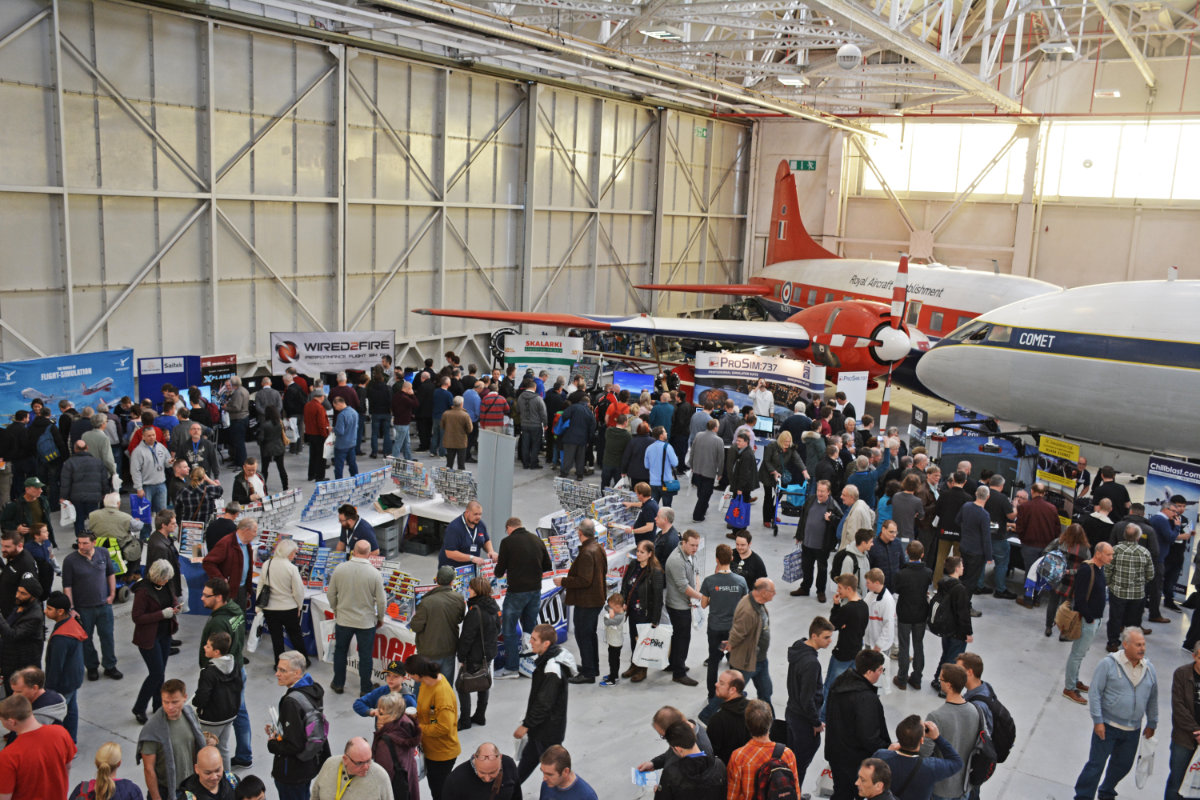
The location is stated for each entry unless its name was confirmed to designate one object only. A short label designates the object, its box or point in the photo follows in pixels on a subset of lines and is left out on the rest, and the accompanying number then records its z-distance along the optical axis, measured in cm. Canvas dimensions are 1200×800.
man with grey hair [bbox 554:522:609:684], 873
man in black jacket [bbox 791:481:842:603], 1097
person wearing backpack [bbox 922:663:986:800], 621
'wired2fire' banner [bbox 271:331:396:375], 1700
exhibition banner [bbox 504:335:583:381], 1948
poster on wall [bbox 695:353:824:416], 1831
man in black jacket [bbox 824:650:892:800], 635
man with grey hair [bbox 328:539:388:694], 805
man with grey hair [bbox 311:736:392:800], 526
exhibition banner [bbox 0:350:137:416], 1334
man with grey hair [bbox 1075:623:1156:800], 709
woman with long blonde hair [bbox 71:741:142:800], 524
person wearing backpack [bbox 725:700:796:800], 552
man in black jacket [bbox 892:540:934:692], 873
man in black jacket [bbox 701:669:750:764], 623
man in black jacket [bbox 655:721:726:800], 546
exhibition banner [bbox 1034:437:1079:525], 1248
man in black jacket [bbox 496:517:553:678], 866
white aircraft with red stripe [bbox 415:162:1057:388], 1947
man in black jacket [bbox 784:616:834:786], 677
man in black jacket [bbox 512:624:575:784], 655
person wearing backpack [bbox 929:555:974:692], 865
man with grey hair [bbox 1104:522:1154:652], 966
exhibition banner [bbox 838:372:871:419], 1762
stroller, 1424
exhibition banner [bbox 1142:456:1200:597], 1151
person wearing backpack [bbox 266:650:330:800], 597
